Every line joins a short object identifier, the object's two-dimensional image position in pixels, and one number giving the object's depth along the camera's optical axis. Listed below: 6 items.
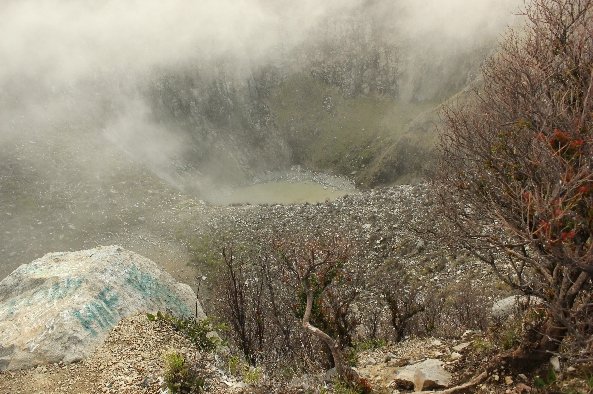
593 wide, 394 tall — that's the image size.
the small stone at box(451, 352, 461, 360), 15.14
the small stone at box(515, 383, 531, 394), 11.22
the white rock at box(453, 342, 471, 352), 16.09
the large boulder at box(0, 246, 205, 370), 13.30
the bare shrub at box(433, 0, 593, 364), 7.99
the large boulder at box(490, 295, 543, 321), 20.98
